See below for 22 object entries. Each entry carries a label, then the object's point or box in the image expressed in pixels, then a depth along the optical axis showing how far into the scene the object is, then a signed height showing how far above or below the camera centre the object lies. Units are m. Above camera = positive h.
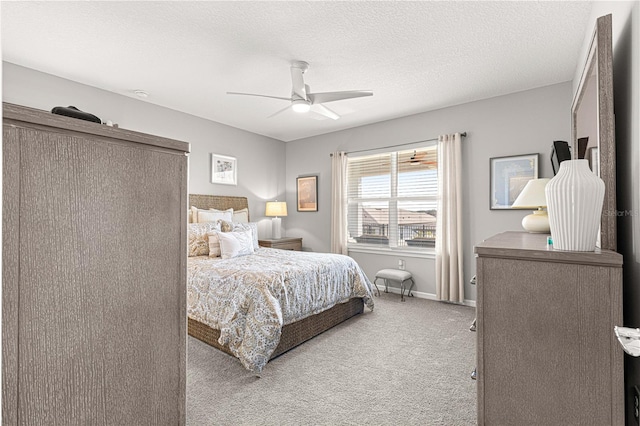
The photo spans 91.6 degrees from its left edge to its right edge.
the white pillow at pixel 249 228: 4.15 -0.16
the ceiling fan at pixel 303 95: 2.98 +1.18
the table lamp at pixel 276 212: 5.51 +0.08
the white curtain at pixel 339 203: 5.27 +0.22
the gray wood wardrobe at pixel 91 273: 0.63 -0.13
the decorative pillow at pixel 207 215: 4.22 +0.02
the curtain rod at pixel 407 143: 4.09 +1.08
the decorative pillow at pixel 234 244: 3.53 -0.32
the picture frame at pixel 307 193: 5.70 +0.43
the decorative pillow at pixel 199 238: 3.68 -0.26
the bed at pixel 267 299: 2.40 -0.74
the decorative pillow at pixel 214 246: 3.62 -0.35
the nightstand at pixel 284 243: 4.99 -0.45
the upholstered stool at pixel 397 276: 4.32 -0.85
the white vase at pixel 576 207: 1.07 +0.03
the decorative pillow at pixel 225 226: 4.05 -0.12
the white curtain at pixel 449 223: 4.07 -0.10
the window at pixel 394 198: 4.54 +0.27
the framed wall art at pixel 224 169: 4.82 +0.75
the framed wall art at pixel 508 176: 3.64 +0.47
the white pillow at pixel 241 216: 4.98 +0.01
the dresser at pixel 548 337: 0.95 -0.39
